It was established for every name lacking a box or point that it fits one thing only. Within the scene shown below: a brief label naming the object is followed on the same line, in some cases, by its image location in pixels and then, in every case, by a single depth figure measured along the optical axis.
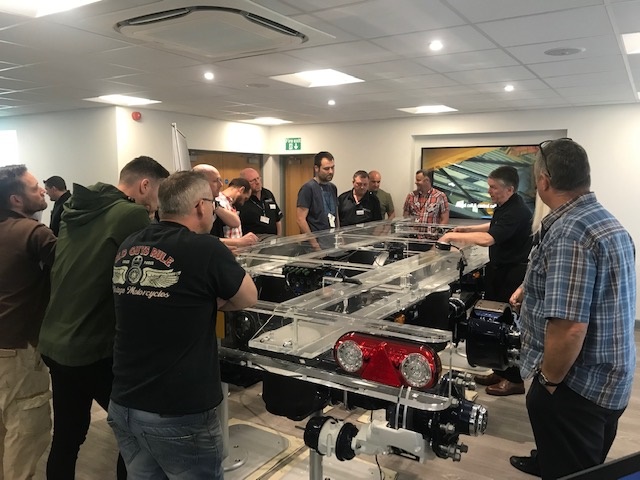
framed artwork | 6.25
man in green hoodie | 1.74
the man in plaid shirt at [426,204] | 5.72
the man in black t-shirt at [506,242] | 3.12
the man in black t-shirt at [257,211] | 4.24
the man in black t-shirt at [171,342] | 1.39
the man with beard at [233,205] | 2.79
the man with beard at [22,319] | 2.01
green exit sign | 8.00
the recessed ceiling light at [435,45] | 3.07
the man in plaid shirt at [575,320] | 1.46
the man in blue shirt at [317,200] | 4.43
